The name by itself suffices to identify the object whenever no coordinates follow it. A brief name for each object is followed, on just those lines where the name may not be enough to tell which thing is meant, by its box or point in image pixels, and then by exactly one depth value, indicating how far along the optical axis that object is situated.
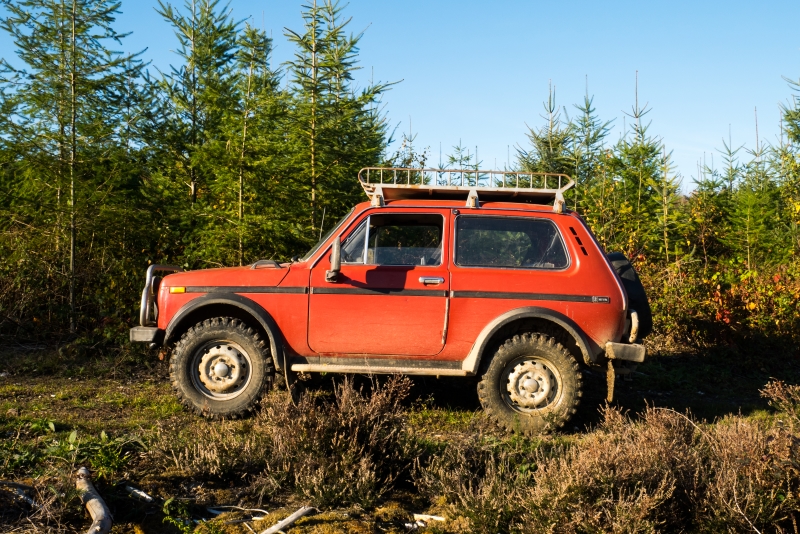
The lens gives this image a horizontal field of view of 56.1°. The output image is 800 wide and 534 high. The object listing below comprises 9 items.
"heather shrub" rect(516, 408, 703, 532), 3.71
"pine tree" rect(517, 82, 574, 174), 14.41
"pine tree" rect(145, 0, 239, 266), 9.73
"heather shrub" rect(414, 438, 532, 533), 3.96
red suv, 6.38
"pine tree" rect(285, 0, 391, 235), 9.95
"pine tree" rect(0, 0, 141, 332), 9.27
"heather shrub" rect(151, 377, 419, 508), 4.41
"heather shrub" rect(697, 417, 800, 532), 3.81
